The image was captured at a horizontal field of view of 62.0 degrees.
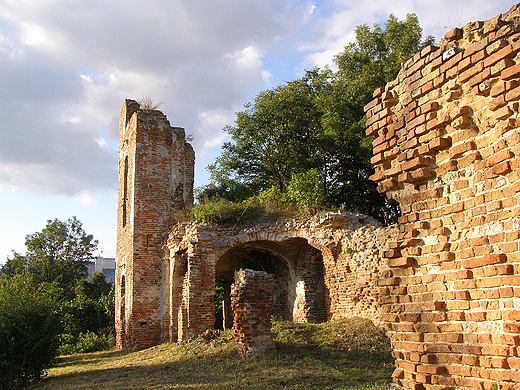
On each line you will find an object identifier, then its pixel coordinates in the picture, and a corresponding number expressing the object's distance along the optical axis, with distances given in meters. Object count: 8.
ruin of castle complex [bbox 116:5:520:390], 2.92
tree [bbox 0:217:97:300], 29.83
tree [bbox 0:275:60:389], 10.57
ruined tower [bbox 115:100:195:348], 14.63
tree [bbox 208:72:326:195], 24.44
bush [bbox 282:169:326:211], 15.51
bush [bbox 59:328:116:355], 17.03
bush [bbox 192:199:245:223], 14.22
